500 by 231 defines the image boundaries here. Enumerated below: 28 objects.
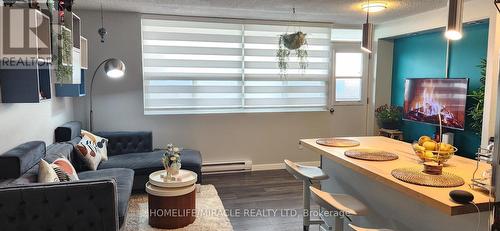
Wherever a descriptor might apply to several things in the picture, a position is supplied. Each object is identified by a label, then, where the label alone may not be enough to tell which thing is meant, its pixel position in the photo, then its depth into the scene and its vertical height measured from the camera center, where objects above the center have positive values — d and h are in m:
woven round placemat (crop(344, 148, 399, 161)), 2.38 -0.43
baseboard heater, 5.20 -1.15
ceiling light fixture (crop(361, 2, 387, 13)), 4.15 +1.10
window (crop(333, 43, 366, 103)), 5.73 +0.38
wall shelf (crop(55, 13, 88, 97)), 3.23 +0.31
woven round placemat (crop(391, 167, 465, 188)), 1.78 -0.45
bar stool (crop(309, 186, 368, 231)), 2.14 -0.72
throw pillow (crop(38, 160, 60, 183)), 2.46 -0.62
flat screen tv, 4.35 -0.07
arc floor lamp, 4.13 +0.28
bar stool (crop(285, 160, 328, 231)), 2.81 -0.69
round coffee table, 3.15 -1.03
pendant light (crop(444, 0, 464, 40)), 2.09 +0.48
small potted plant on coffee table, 3.27 -0.68
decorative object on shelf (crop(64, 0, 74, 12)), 3.17 +0.80
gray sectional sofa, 2.08 -0.70
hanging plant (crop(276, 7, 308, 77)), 4.74 +0.66
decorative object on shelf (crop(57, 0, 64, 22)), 2.98 +0.71
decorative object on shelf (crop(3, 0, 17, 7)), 2.34 +0.60
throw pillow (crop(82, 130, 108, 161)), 4.11 -0.64
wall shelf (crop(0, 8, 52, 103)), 2.52 +0.11
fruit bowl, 2.05 -0.34
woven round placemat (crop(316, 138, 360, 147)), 2.90 -0.42
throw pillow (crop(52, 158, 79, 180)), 2.76 -0.65
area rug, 3.20 -1.26
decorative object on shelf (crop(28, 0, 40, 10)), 2.40 +0.61
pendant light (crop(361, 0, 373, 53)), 3.04 +0.52
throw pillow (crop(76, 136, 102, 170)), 3.72 -0.70
